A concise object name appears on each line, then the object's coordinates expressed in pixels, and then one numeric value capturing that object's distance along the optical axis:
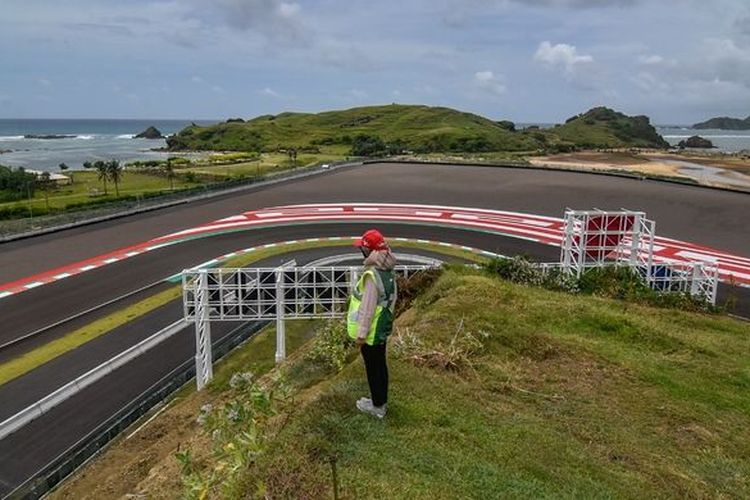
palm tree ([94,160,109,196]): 59.50
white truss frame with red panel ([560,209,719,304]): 22.80
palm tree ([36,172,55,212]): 62.44
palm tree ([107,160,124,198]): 59.50
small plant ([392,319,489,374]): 10.09
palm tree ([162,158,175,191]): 65.71
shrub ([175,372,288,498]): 5.59
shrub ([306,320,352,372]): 10.92
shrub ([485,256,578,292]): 19.45
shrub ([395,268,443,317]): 17.41
